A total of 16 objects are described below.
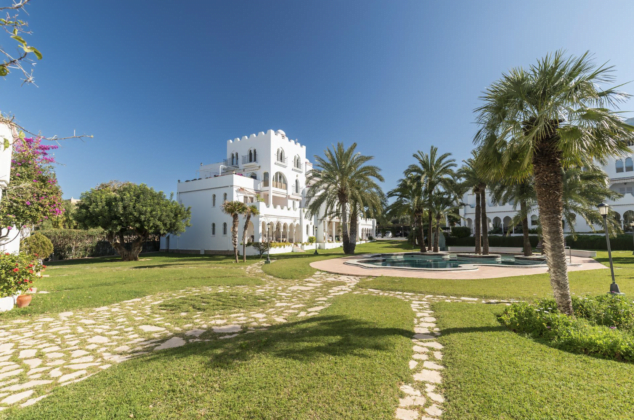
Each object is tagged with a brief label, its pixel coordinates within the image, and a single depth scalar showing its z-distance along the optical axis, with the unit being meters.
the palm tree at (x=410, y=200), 26.69
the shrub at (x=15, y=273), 7.55
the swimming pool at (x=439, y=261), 16.38
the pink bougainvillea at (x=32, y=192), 10.88
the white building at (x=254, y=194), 33.72
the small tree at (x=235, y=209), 22.73
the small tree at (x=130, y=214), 24.95
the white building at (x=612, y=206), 36.09
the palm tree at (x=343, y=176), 26.42
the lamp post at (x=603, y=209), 10.40
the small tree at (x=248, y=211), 23.45
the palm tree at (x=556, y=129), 5.80
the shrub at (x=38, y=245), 19.06
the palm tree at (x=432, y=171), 26.05
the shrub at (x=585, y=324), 4.46
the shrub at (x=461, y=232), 40.41
